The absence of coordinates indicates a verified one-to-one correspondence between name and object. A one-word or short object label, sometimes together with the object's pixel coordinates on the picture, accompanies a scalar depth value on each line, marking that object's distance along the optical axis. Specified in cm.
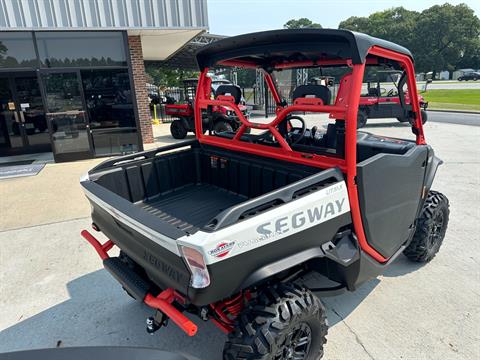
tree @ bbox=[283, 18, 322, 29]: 9019
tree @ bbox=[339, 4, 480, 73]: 6150
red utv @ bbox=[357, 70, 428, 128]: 1239
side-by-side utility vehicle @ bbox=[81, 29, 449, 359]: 183
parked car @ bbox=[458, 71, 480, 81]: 5258
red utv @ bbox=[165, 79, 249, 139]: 1059
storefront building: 804
